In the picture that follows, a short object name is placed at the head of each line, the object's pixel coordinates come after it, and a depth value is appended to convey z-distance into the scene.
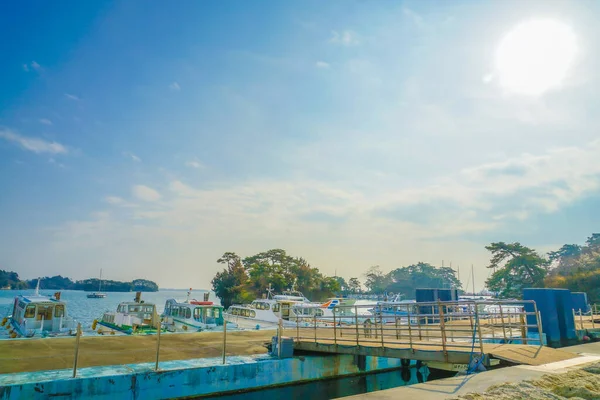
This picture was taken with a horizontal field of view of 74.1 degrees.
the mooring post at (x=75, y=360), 9.63
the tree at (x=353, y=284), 180.62
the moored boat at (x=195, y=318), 25.98
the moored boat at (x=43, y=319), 23.31
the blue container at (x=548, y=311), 17.28
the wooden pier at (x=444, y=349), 9.88
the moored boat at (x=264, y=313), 30.67
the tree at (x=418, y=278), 179.38
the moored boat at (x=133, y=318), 25.48
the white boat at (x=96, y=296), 161.93
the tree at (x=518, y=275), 61.84
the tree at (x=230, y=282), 74.69
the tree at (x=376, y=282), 187.25
